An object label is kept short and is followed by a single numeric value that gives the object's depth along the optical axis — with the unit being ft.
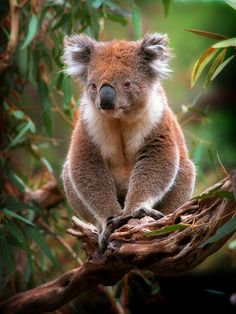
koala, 22.16
